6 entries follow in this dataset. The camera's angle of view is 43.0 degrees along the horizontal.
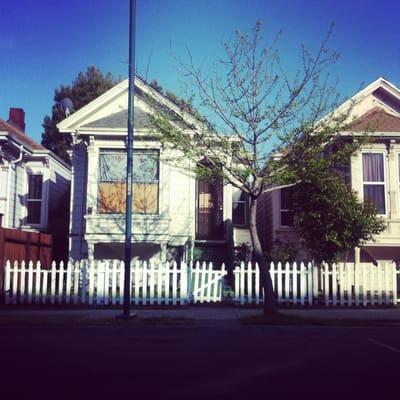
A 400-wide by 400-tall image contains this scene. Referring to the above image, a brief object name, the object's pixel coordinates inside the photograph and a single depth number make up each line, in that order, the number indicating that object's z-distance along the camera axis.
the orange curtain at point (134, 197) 17.33
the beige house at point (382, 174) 17.42
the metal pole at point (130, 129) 11.98
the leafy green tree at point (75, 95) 41.16
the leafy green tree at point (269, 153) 12.47
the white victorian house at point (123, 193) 16.89
